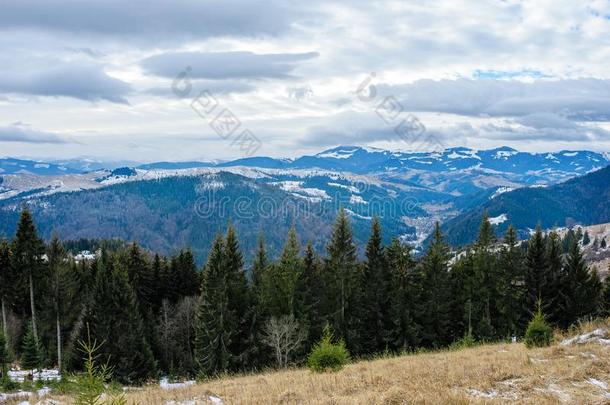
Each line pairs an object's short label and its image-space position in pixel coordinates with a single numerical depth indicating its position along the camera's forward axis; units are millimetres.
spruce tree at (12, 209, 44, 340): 45469
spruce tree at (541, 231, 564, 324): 53750
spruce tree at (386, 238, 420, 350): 46812
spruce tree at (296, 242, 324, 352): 44250
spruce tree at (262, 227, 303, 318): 44000
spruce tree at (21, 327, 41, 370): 42562
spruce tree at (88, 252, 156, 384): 44250
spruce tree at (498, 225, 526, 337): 52219
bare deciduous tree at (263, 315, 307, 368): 39247
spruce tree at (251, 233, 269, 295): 48719
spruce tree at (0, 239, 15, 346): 48500
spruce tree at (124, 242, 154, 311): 58906
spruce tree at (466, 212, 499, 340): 51562
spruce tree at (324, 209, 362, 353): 45094
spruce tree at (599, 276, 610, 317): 57538
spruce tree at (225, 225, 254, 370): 44406
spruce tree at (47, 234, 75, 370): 46969
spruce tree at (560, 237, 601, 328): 53156
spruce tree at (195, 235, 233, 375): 43000
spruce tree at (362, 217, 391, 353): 47188
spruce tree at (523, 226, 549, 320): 54312
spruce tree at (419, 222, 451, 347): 48812
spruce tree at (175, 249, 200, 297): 64062
